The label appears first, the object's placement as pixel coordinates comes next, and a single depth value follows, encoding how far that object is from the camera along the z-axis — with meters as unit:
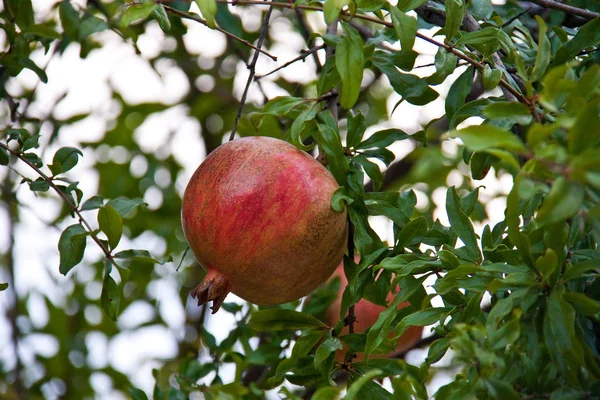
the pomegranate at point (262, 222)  1.86
